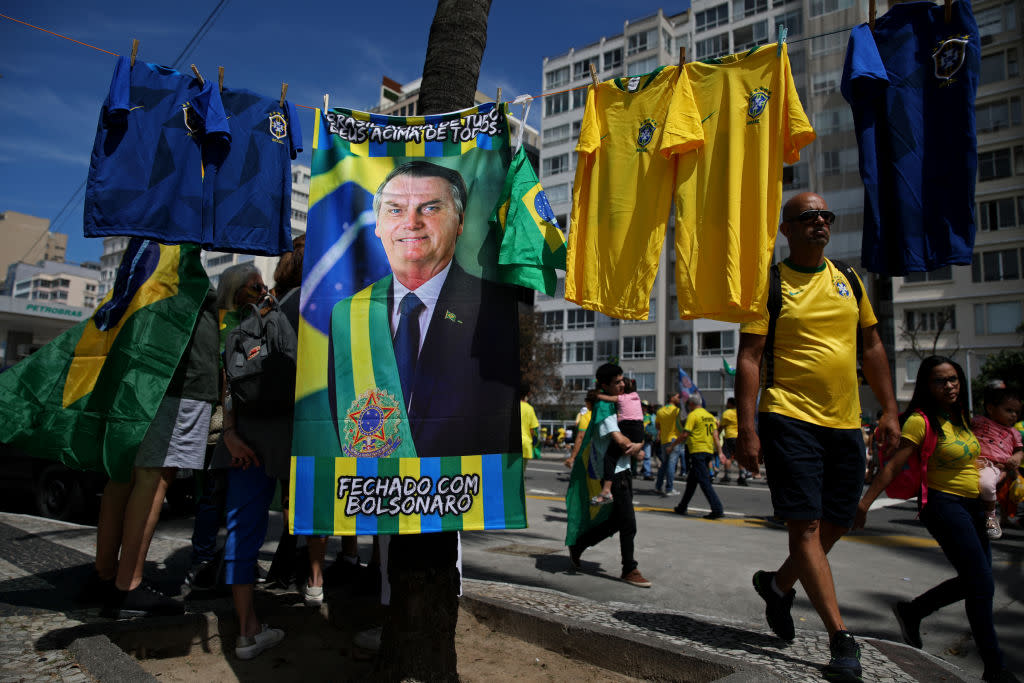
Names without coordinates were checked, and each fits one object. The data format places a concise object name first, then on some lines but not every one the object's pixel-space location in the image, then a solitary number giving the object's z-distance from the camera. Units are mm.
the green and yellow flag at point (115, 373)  3461
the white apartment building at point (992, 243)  36031
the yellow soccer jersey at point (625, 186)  3549
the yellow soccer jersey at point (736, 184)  3326
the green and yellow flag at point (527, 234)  2953
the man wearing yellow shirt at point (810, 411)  3115
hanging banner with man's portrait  2781
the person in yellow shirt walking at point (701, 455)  9625
